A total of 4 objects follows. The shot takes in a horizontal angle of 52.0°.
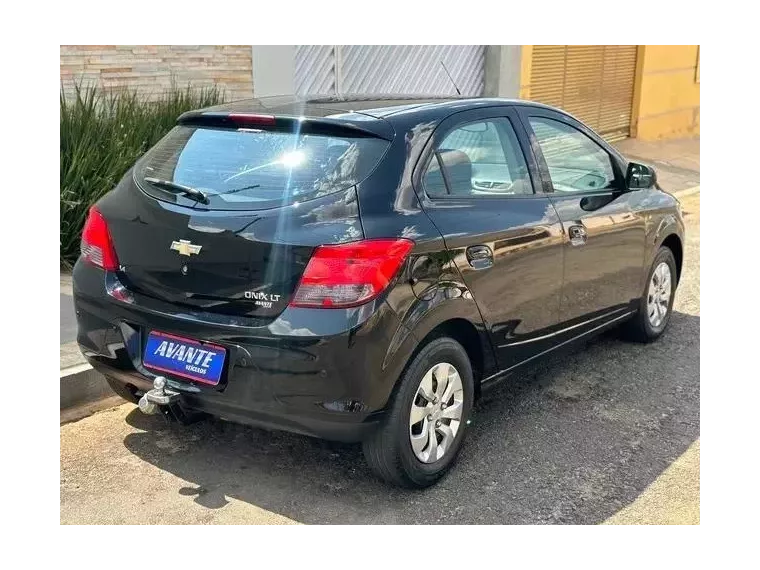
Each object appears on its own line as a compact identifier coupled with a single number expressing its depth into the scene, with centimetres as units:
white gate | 864
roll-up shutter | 1220
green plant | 570
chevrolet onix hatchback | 297
